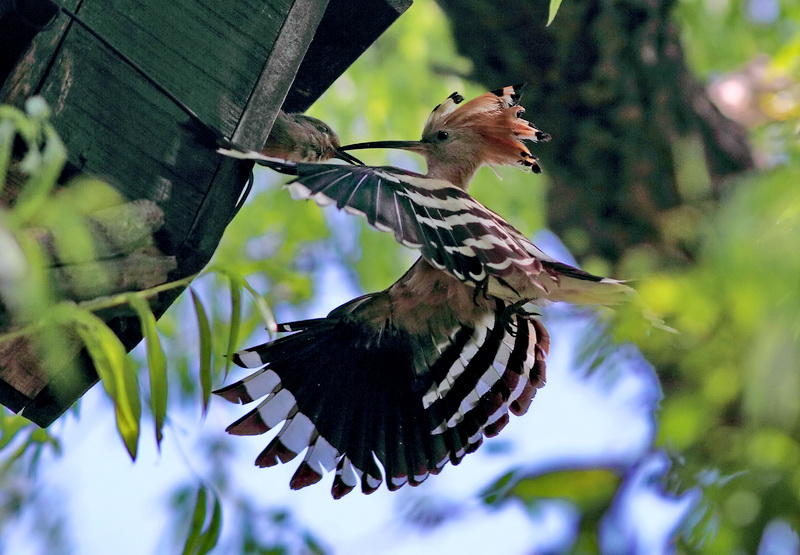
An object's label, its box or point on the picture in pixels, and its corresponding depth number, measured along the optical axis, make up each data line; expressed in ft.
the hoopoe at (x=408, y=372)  24.38
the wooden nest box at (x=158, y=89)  24.02
